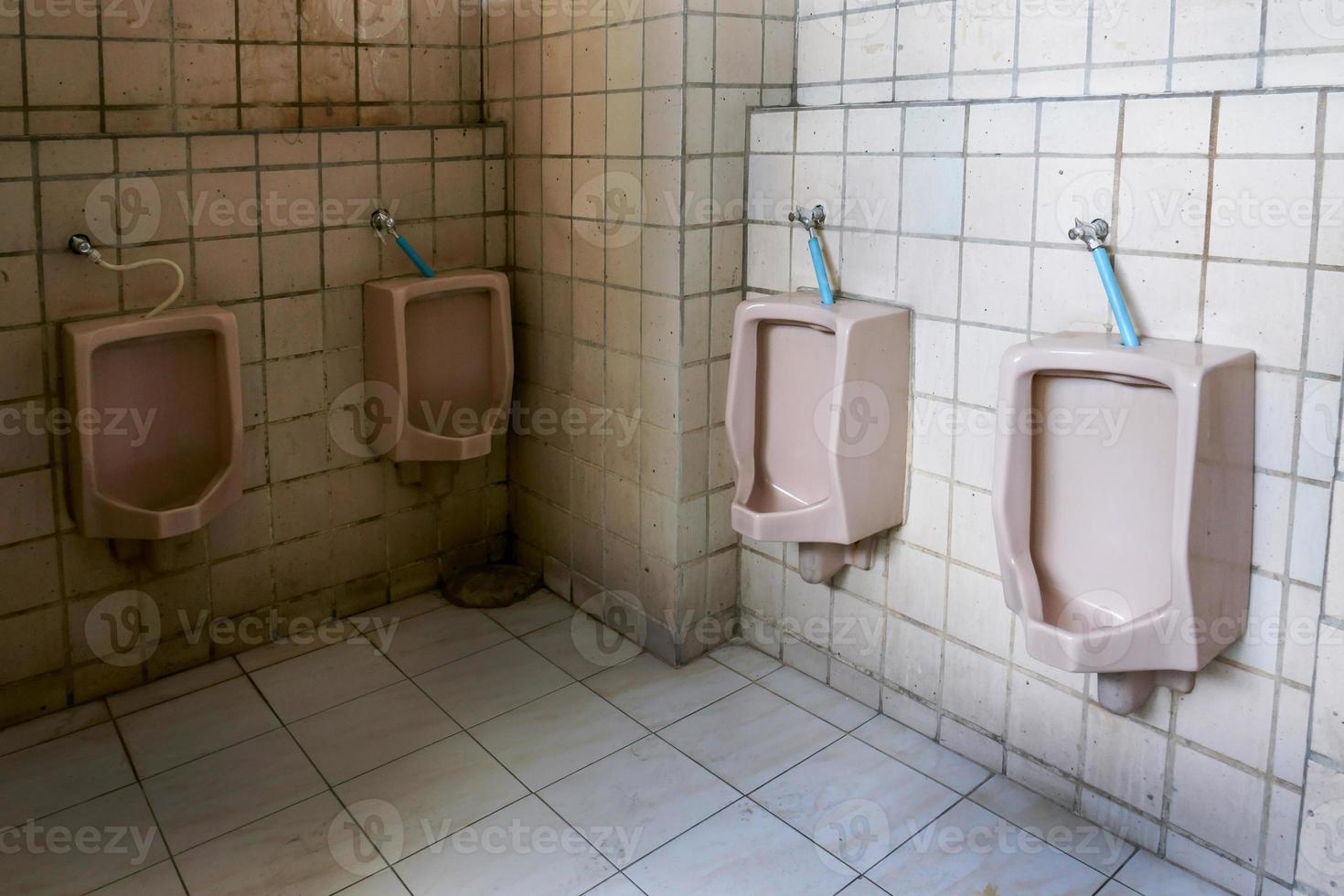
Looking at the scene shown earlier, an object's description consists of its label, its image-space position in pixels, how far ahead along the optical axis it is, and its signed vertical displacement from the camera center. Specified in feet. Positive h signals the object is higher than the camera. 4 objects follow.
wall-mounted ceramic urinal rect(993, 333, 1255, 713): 5.47 -1.32
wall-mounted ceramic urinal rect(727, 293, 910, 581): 7.22 -1.15
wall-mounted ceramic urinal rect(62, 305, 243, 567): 7.43 -1.28
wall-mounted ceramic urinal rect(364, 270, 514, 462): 8.86 -0.90
